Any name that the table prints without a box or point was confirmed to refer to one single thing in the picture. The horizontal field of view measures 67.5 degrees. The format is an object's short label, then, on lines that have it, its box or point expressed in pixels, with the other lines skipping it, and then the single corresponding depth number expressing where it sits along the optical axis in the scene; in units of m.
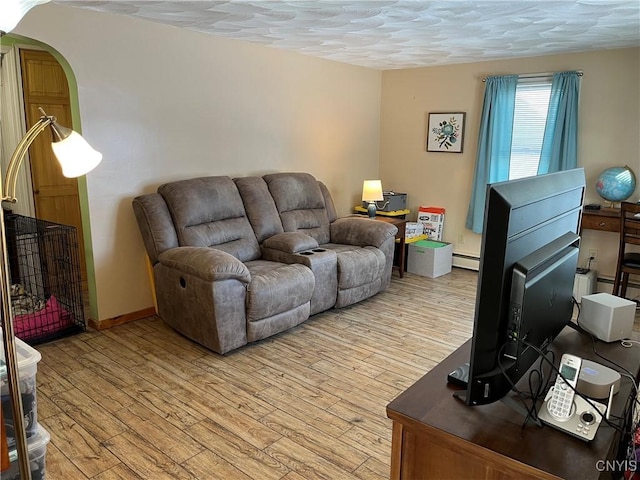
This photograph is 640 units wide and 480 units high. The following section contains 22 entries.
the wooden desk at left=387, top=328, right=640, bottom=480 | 1.07
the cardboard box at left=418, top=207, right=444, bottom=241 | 5.47
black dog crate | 3.42
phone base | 1.13
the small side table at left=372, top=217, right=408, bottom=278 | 4.84
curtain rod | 4.63
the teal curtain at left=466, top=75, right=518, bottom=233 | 4.88
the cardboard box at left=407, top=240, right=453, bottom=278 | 5.11
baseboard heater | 5.42
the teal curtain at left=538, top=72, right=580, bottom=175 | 4.45
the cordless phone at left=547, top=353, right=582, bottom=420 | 1.17
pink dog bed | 3.33
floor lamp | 1.01
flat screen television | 1.08
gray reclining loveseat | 3.15
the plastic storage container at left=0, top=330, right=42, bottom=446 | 1.49
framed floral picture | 5.30
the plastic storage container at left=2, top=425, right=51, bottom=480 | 1.51
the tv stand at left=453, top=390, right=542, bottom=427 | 1.20
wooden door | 4.24
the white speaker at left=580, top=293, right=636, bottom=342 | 1.66
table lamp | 5.07
